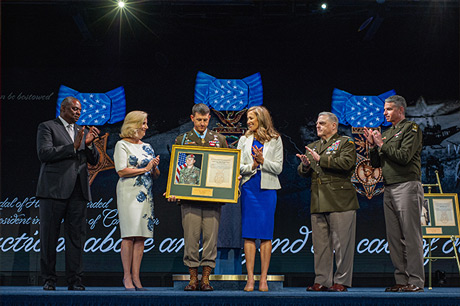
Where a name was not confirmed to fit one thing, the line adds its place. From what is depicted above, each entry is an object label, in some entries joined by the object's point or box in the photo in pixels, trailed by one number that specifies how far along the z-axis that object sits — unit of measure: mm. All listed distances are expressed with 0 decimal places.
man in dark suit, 4484
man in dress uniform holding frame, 4270
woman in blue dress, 4367
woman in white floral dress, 4488
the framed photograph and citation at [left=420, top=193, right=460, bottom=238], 6188
